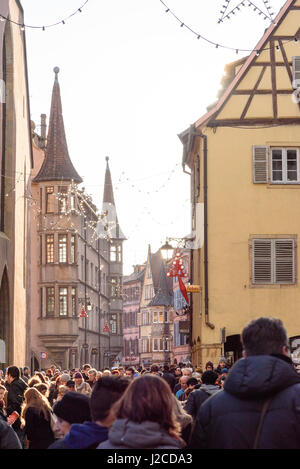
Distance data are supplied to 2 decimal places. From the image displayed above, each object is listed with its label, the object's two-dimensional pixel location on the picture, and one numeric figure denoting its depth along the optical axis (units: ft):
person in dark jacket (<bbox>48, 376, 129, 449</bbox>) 17.08
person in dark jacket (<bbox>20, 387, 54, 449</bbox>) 32.58
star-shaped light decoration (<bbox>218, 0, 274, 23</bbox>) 55.67
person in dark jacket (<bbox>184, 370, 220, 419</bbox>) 34.78
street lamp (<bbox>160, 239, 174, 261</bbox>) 98.53
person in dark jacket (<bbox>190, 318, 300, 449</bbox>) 15.39
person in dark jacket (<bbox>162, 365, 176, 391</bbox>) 47.80
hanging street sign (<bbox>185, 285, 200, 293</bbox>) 88.82
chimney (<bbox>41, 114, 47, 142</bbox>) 229.41
